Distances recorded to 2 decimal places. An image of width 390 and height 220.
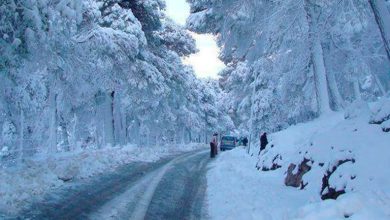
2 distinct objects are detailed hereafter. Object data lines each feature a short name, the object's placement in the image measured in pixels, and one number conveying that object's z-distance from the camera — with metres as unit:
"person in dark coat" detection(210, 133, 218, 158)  29.92
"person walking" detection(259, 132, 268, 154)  21.05
